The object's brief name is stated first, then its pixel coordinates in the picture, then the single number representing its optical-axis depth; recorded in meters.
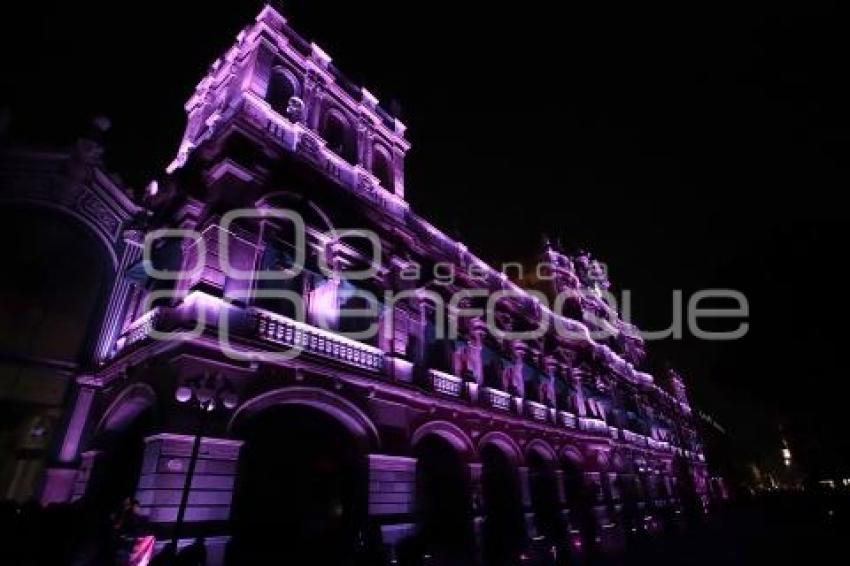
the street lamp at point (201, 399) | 8.36
